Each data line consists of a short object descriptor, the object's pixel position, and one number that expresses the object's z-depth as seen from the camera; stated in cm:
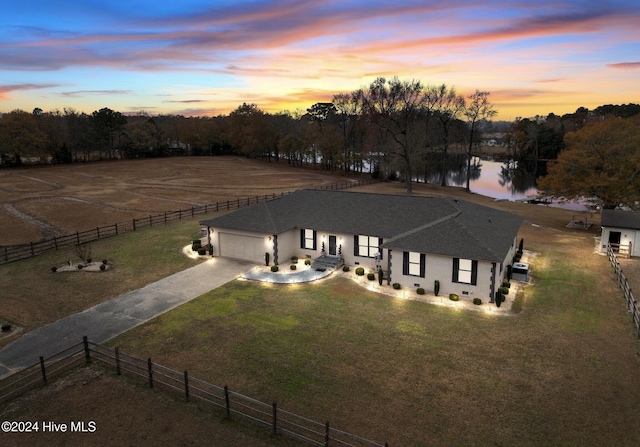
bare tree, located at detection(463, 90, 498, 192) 7031
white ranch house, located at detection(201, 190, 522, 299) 2262
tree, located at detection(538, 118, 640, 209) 3812
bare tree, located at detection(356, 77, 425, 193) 6362
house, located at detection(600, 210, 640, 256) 3028
